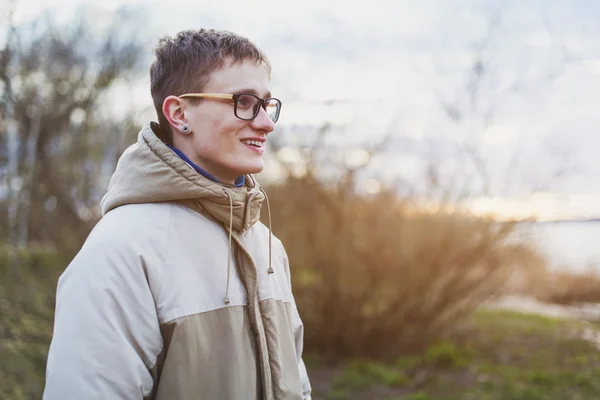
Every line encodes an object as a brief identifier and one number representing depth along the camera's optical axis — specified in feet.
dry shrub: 21.98
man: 5.22
